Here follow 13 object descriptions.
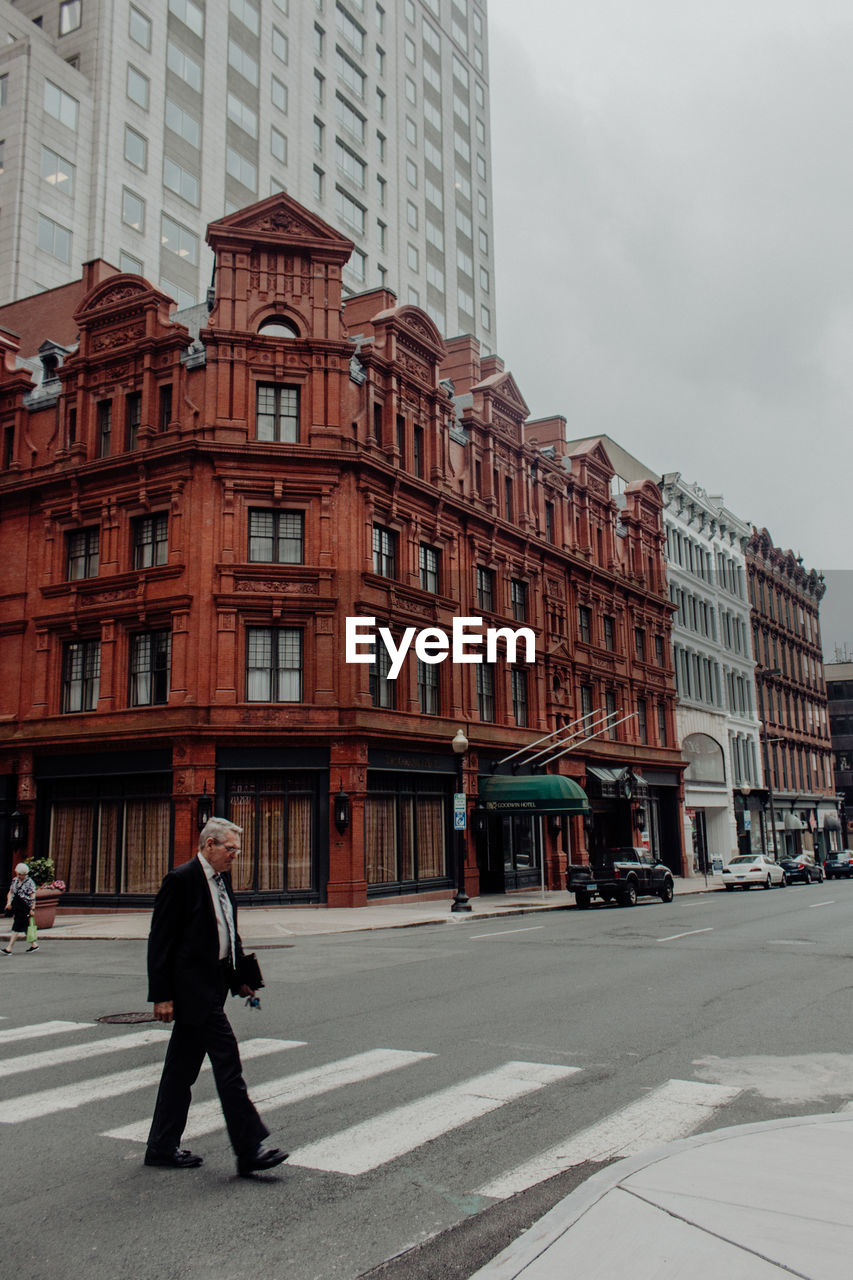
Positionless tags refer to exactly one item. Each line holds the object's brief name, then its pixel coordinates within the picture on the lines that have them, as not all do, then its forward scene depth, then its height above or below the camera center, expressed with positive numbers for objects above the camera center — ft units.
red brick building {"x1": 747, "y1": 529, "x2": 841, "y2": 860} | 217.77 +29.25
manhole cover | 34.65 -5.97
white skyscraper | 153.89 +125.21
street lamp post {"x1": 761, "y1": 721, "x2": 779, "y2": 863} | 186.60 +9.80
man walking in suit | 18.26 -2.87
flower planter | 76.79 -4.71
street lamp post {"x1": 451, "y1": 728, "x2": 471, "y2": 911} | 86.58 +0.44
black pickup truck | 96.37 -4.66
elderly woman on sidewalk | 61.67 -3.31
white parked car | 133.28 -5.84
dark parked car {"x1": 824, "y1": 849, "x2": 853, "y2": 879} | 181.16 -7.25
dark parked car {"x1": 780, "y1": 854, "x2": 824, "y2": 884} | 153.69 -6.70
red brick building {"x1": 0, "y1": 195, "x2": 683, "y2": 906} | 91.40 +24.62
